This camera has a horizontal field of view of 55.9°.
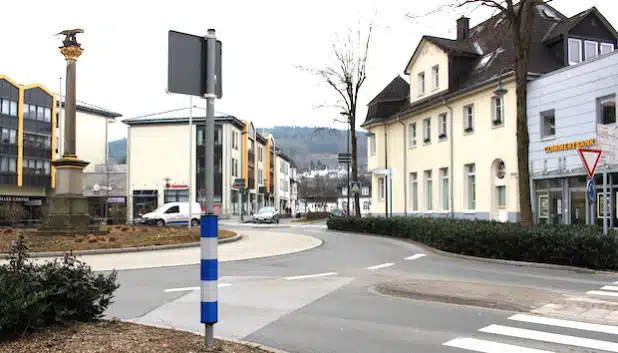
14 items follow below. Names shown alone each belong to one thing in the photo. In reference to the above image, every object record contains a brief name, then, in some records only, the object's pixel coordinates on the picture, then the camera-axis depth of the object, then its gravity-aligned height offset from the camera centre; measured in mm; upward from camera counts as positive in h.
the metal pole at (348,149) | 45094 +4418
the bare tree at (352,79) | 38719 +8136
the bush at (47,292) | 5730 -956
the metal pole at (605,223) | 15234 -619
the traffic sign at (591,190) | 15484 +265
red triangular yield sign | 15188 +1096
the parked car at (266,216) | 55406 -1394
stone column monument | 24922 +931
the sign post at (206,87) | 5383 +1075
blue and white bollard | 5422 -620
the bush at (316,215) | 66625 -1603
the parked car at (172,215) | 45312 -1036
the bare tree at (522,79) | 18453 +3919
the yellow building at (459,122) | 28797 +4763
